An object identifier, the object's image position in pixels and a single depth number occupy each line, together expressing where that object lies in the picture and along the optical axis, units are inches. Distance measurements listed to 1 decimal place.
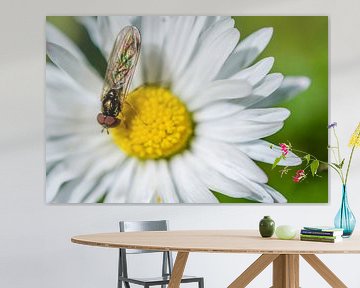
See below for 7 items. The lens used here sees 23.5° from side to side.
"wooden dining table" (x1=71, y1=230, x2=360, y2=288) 149.3
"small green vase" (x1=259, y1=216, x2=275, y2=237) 174.6
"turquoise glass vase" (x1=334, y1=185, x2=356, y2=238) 178.4
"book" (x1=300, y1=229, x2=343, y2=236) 163.2
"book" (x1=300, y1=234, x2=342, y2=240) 162.9
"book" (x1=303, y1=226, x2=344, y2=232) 163.0
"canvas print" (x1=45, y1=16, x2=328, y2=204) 245.3
